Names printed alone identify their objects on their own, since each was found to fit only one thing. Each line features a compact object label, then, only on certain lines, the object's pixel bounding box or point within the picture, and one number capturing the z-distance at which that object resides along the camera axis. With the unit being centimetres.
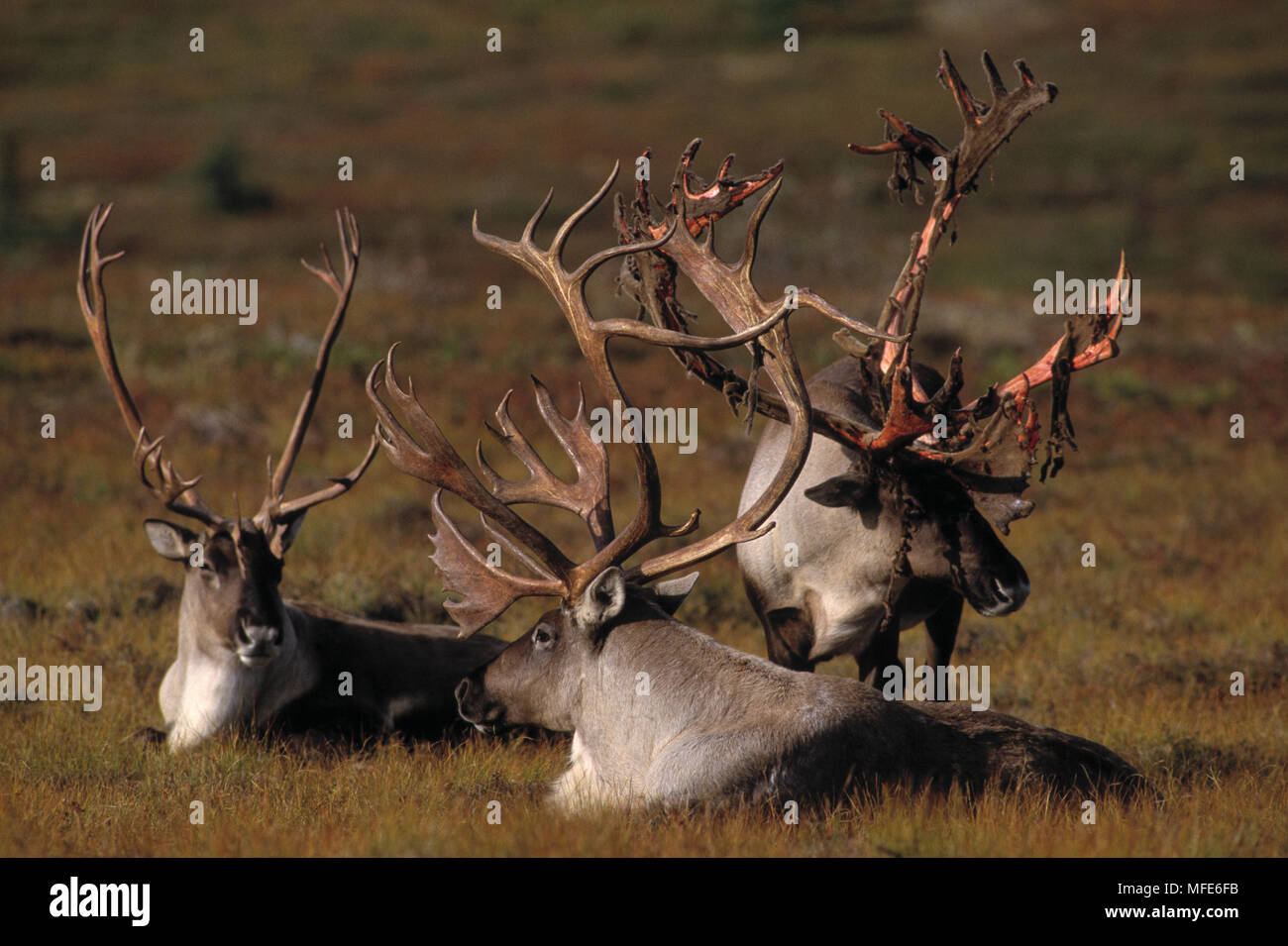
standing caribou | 1316
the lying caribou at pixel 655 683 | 1120
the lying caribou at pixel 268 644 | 1470
